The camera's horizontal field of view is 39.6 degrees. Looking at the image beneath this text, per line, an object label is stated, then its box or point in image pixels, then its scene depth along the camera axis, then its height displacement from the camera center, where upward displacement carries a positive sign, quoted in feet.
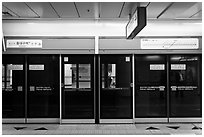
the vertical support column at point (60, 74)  23.67 +0.34
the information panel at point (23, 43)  22.91 +2.84
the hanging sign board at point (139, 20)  14.26 +3.03
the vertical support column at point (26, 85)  23.80 -0.58
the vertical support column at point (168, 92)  23.93 -1.15
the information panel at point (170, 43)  23.12 +2.89
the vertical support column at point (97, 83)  23.80 -0.38
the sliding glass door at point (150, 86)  23.99 -0.65
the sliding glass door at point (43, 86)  23.90 -0.62
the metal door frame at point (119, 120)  23.80 -3.50
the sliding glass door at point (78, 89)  23.81 -0.88
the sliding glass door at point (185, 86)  23.91 -0.65
